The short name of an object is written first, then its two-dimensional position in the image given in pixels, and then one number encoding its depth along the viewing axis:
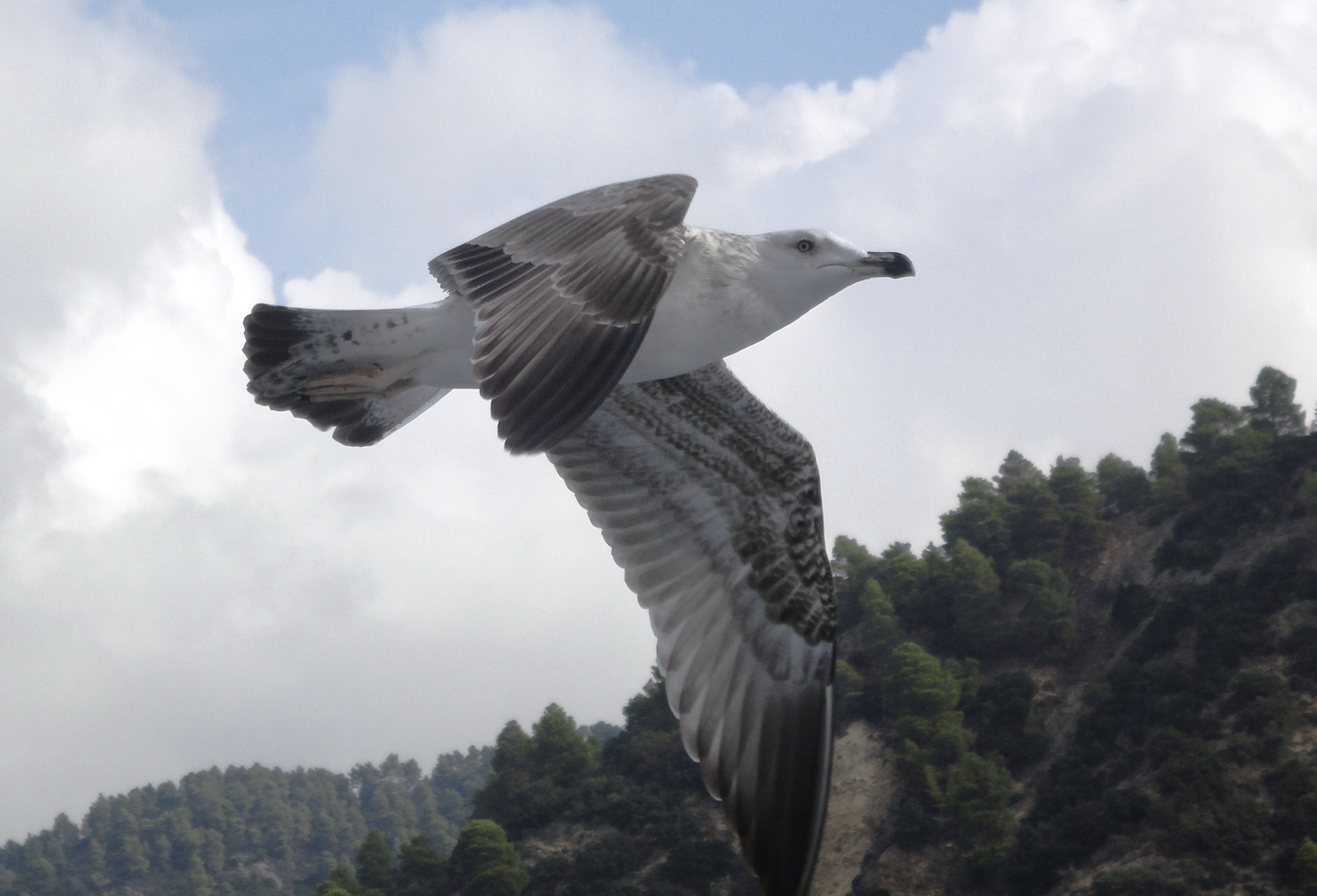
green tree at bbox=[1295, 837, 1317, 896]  36.53
